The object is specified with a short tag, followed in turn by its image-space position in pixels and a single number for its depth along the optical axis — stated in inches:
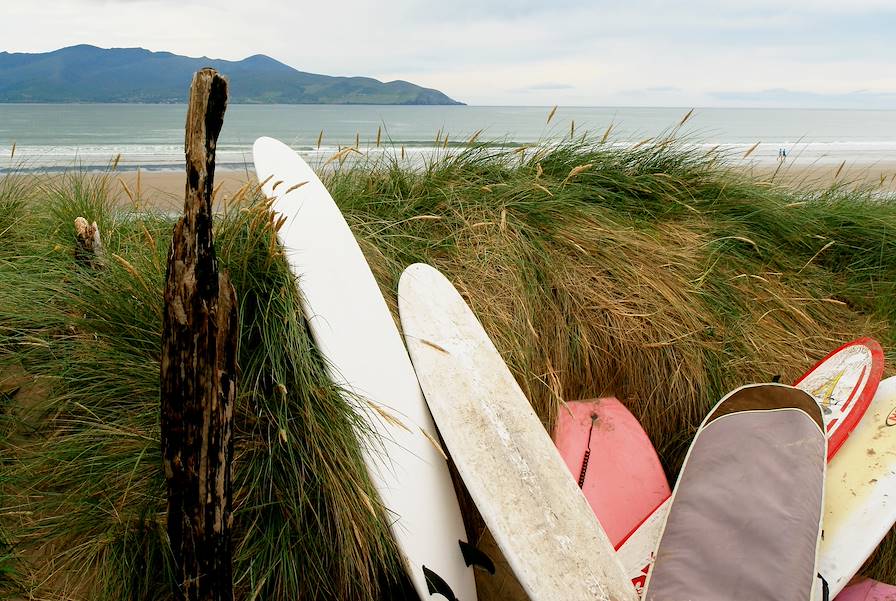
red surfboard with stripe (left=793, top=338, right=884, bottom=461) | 110.3
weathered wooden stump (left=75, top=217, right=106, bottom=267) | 104.2
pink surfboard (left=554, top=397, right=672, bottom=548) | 109.1
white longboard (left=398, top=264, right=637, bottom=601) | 85.0
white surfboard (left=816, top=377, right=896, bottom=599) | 94.7
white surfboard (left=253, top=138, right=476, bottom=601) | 88.0
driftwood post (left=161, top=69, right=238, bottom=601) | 58.0
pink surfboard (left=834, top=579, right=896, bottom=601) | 94.8
